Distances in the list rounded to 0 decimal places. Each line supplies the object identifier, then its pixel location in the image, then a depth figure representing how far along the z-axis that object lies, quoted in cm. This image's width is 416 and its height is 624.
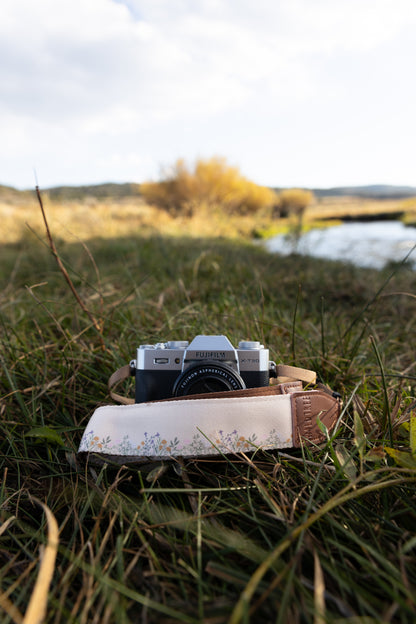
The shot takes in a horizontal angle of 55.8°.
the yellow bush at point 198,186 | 884
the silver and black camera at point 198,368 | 34
